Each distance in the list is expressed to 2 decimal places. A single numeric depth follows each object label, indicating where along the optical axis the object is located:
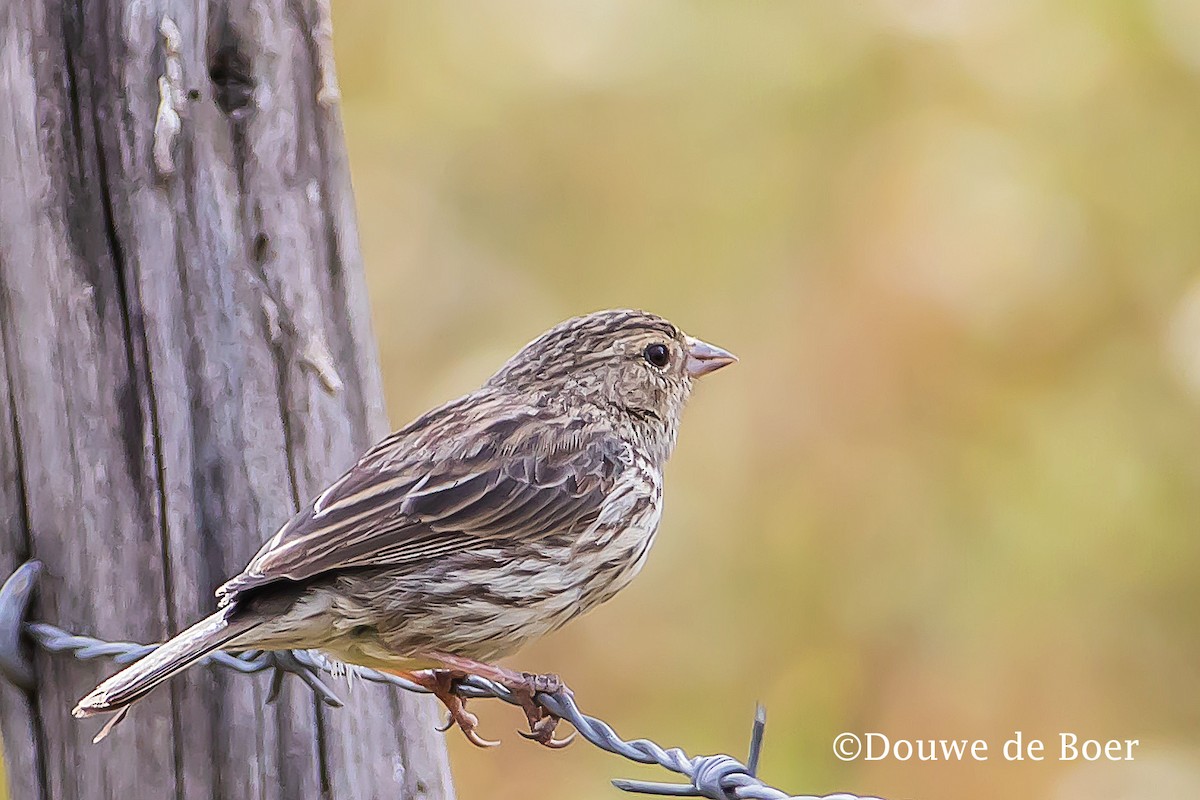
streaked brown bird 6.73
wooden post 6.89
